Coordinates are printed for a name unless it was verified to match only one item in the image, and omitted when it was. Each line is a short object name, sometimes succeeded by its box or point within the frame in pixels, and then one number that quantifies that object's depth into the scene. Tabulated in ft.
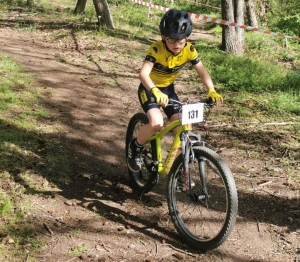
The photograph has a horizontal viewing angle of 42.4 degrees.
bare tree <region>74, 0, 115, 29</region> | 38.75
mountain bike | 11.56
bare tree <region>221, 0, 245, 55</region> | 34.45
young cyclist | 12.36
